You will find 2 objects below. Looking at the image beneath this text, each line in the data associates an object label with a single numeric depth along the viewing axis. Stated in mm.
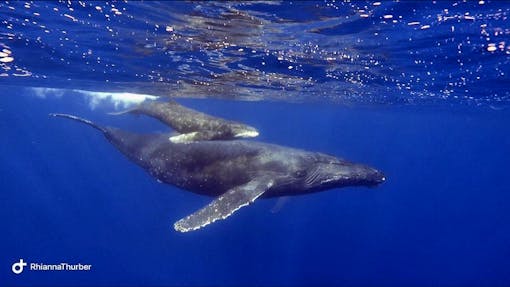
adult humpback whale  10320
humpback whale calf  11188
